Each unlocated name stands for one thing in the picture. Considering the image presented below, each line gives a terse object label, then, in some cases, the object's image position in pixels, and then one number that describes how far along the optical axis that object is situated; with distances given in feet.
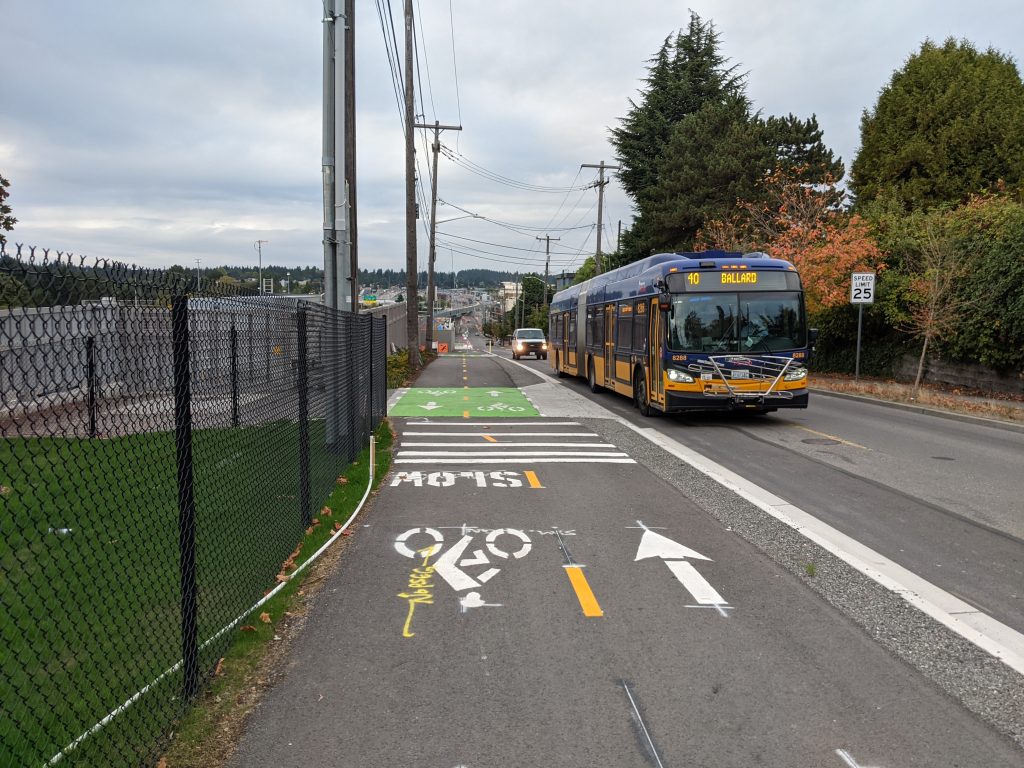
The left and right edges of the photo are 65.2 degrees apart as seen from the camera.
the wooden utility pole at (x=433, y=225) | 145.07
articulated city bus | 48.75
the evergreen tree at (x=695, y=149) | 140.05
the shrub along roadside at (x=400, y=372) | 83.82
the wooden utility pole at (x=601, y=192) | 173.61
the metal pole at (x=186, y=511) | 12.76
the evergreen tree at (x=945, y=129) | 115.85
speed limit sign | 70.33
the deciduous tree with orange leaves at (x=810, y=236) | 86.79
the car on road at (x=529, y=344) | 159.02
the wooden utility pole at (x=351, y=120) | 44.01
